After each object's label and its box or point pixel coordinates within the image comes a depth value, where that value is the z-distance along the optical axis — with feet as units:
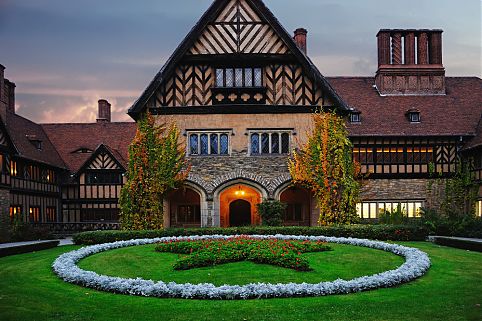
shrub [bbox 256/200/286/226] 81.61
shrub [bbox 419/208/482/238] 76.54
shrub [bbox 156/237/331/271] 45.93
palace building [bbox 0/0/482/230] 84.33
